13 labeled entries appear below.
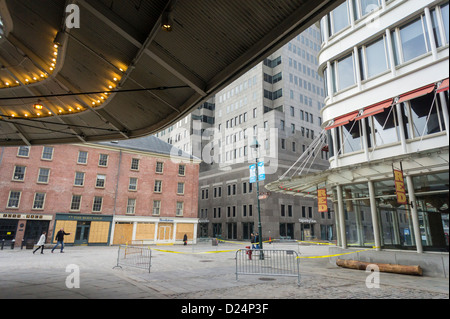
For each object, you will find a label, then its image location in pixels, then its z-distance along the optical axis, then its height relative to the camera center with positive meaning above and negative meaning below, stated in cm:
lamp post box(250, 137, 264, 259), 2114 +609
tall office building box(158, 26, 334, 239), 5050 +1626
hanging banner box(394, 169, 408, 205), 1008 +148
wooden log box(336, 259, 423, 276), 1264 -165
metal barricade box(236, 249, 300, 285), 1310 -190
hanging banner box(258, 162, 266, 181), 2131 +426
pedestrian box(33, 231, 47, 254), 2142 -114
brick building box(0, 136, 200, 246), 3147 +419
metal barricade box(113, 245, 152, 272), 1480 -198
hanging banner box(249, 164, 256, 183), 2193 +443
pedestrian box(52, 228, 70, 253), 2286 -88
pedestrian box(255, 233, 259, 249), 2334 -72
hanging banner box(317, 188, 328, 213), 1715 +191
